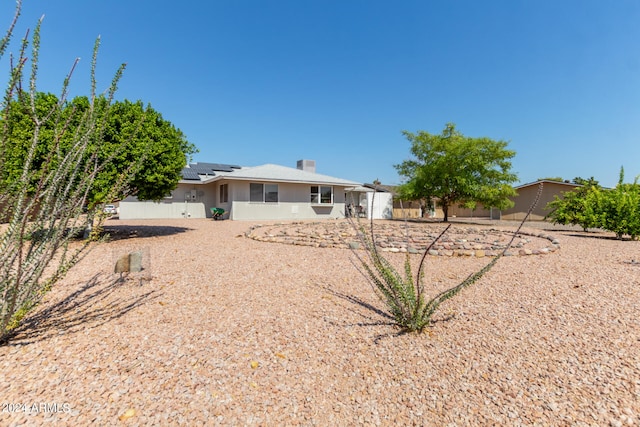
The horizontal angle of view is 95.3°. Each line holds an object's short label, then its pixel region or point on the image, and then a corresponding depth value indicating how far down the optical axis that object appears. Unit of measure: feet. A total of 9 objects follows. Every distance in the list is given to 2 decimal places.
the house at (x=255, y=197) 55.36
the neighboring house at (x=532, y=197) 73.61
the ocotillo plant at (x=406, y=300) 9.52
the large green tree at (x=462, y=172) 55.16
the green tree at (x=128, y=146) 22.08
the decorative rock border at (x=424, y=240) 22.91
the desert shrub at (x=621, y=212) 30.07
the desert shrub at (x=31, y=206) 6.99
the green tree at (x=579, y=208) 33.69
